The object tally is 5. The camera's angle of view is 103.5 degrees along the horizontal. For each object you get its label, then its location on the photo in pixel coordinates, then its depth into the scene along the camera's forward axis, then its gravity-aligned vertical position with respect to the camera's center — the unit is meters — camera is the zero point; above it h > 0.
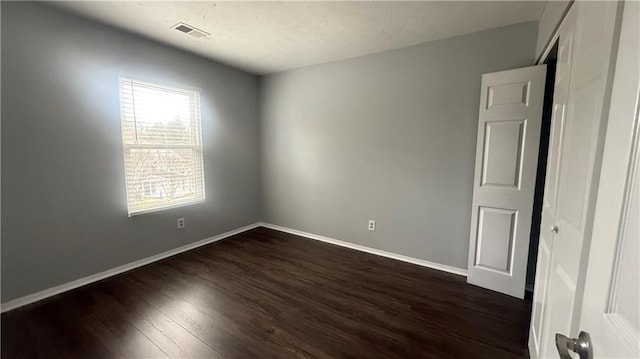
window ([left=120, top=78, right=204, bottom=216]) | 2.72 +0.08
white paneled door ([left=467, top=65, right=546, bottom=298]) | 2.16 -0.17
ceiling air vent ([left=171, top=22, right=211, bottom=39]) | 2.45 +1.23
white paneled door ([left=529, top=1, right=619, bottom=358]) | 0.71 -0.04
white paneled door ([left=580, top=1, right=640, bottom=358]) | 0.44 -0.13
